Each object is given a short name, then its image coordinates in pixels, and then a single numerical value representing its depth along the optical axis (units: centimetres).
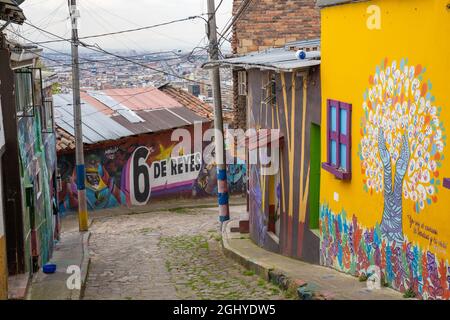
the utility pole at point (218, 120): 1972
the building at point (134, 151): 2617
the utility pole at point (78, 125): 2123
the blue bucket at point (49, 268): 1388
